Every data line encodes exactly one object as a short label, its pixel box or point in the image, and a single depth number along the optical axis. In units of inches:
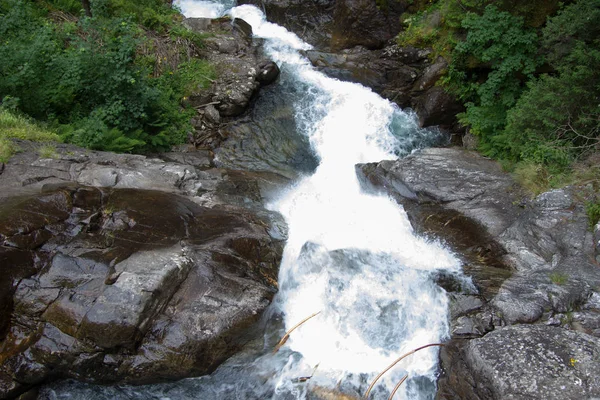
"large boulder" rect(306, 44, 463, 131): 432.8
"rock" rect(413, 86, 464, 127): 426.0
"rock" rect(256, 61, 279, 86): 472.7
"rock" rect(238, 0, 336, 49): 548.1
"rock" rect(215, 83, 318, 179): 410.3
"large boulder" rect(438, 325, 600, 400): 196.4
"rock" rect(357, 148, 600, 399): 205.3
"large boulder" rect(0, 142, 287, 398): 220.2
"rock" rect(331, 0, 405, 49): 510.0
